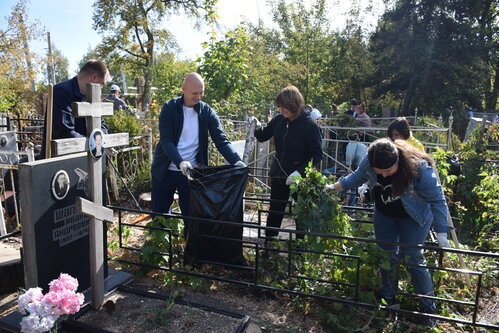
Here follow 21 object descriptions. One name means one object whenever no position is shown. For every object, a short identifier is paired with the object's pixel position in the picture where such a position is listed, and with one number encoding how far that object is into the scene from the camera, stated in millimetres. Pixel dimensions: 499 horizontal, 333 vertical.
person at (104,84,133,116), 8820
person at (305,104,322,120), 8525
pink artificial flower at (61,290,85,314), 1955
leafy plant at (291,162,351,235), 3039
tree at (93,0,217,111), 15828
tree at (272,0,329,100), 16375
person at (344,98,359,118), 9963
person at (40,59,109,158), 2975
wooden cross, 2465
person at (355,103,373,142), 8227
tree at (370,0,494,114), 19406
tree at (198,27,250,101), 8812
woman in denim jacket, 2662
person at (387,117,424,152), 3721
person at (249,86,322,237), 3553
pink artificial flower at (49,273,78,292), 2000
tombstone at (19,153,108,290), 2354
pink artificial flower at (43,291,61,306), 1917
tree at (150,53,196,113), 9766
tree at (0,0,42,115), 11258
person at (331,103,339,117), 12555
